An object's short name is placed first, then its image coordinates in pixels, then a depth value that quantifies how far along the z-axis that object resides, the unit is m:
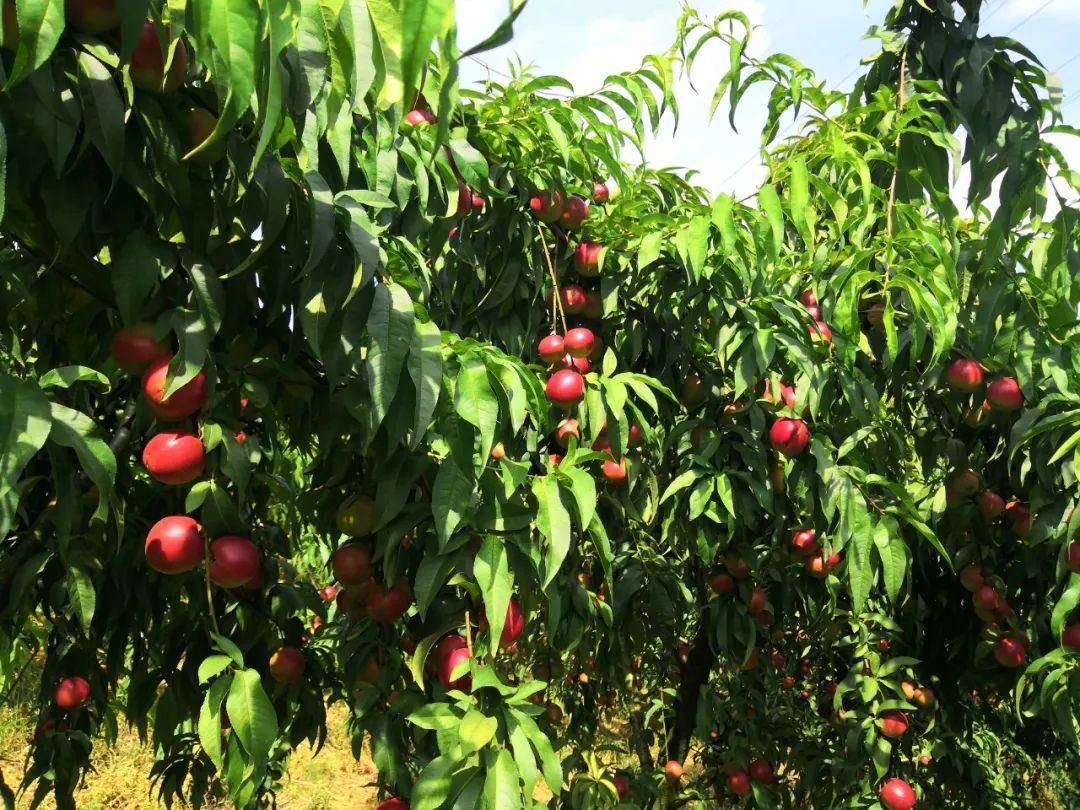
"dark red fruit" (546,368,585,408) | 1.72
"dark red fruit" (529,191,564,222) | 1.89
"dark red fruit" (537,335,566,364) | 1.90
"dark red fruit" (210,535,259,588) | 1.08
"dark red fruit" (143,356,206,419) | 0.97
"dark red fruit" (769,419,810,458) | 1.87
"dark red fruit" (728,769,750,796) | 3.02
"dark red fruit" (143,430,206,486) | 1.00
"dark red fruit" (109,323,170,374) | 0.99
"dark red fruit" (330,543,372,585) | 1.20
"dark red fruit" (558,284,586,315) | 2.02
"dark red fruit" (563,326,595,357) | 1.90
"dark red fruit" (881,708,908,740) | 2.54
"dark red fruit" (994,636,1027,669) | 2.26
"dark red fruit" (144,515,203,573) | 1.05
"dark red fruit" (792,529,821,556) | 2.37
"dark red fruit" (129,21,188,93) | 0.81
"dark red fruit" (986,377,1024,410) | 2.04
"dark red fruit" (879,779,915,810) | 2.52
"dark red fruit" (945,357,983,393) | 2.05
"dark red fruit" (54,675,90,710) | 1.67
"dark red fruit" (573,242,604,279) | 1.98
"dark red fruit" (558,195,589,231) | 1.98
